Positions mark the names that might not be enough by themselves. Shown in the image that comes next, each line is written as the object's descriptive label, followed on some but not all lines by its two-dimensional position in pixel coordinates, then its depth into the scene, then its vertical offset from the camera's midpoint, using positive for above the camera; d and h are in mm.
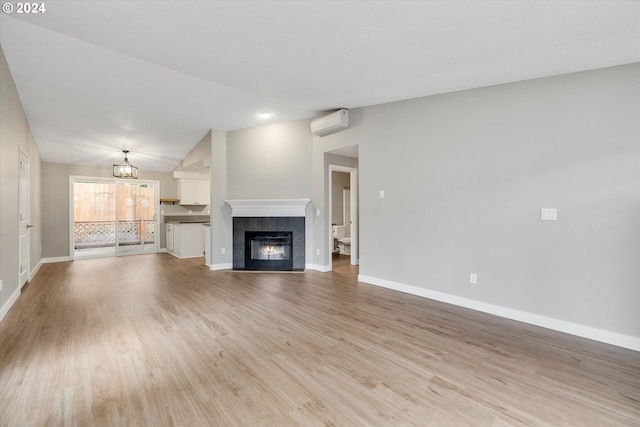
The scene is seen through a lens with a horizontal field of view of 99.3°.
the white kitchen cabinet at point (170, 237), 7430 -690
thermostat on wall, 2758 -27
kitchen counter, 7682 -167
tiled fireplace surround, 5148 -154
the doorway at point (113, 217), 7199 -110
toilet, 6969 -776
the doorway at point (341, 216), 7034 -111
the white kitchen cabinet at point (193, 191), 7926 +622
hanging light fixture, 5973 +940
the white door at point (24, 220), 3994 -119
